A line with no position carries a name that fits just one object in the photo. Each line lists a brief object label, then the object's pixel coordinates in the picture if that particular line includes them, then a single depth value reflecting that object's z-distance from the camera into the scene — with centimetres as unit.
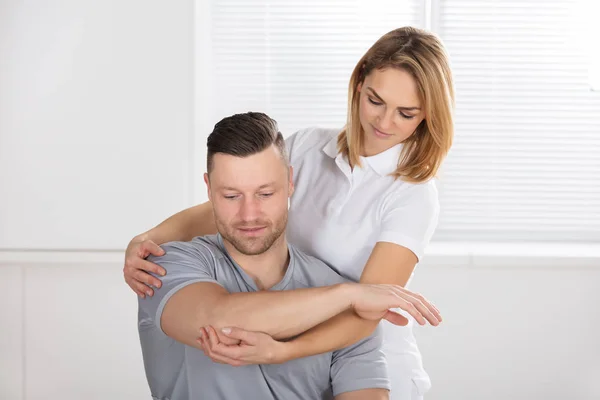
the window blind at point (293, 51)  346
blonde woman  174
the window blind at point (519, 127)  352
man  142
